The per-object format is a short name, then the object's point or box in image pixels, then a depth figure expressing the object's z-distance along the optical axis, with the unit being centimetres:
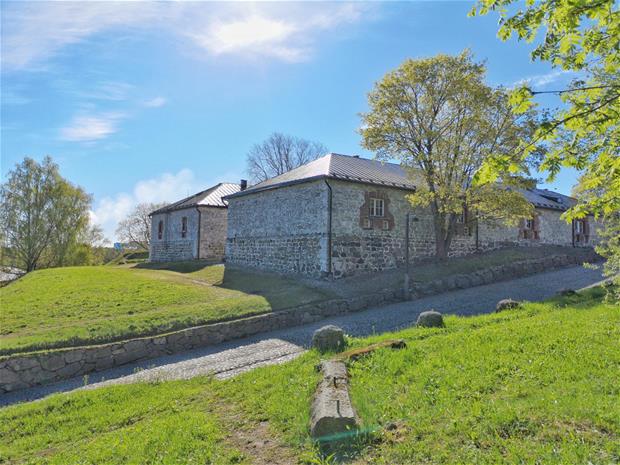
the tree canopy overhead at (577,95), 328
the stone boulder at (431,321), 869
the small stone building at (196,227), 2672
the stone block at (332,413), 409
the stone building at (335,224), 1656
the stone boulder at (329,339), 781
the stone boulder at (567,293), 1162
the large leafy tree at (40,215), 2897
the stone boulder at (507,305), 1012
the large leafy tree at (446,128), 1608
